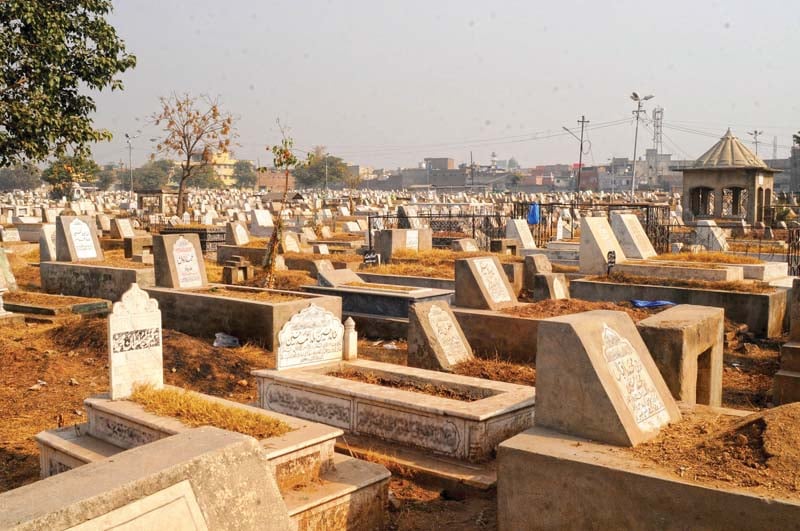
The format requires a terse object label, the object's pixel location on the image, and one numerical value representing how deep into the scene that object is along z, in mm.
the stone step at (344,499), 4809
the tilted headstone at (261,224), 30470
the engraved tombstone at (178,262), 12828
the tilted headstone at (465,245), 18953
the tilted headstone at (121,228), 25328
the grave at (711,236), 21539
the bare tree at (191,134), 32250
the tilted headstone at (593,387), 4637
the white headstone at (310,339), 7469
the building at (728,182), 31219
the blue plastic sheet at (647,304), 11126
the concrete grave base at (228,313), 10977
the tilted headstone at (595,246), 14766
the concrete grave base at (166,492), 2777
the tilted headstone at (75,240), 16438
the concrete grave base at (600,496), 3797
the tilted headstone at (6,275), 14712
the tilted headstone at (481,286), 10820
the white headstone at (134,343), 6328
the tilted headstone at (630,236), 16141
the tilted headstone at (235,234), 22984
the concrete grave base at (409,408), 6129
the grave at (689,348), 6520
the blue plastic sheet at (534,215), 28125
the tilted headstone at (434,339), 8680
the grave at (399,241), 18406
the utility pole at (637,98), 46500
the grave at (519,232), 21812
